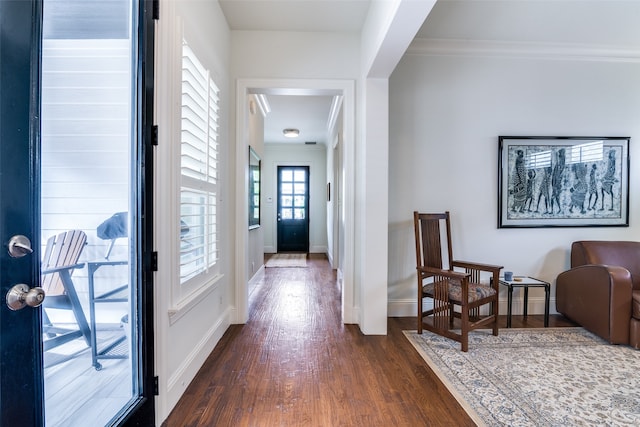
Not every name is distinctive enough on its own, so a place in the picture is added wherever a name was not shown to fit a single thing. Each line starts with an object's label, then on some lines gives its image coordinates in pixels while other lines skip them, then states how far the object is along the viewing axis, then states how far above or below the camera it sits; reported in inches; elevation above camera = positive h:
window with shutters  73.2 +10.9
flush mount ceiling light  247.5 +67.0
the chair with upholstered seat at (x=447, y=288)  95.1 -25.6
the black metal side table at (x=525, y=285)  110.3 -26.8
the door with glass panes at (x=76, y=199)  34.6 +1.8
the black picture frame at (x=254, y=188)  172.2 +15.3
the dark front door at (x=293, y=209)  305.4 +3.2
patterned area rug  64.7 -43.5
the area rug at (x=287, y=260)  238.8 -41.8
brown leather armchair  96.2 -27.0
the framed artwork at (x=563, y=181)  126.0 +13.4
